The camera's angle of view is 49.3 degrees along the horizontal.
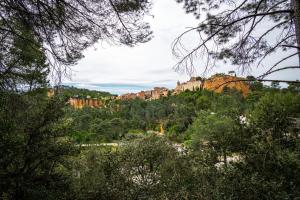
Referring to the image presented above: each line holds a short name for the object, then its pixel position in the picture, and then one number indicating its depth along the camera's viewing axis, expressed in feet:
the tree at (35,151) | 24.41
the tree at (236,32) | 14.93
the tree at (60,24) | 14.98
